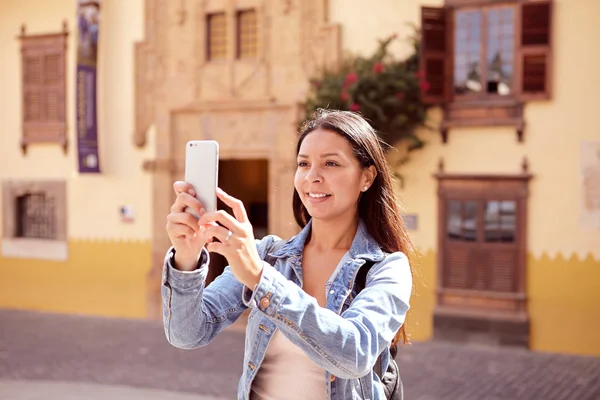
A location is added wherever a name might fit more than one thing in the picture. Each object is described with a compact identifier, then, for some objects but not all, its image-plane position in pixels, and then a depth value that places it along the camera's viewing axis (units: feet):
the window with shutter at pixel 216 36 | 40.45
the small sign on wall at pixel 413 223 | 35.37
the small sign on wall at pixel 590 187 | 32.04
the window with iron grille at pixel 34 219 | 44.98
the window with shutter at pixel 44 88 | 44.24
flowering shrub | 33.04
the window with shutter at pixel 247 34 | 39.86
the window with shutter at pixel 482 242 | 33.45
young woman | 5.64
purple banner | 42.09
